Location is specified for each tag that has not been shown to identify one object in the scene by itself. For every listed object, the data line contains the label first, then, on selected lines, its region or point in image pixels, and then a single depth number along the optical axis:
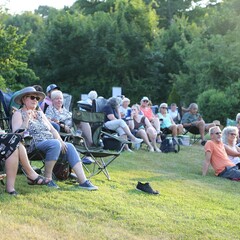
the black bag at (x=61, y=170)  6.12
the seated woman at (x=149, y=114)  11.51
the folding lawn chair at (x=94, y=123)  7.25
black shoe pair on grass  5.99
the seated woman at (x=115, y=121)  9.87
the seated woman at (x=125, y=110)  11.13
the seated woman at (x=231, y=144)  8.48
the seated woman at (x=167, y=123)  12.10
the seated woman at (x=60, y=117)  7.32
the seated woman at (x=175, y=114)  14.41
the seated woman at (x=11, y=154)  5.01
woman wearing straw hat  5.61
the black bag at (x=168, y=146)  10.67
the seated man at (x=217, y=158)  8.12
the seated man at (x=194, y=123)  12.84
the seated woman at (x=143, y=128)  10.55
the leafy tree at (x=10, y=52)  18.55
